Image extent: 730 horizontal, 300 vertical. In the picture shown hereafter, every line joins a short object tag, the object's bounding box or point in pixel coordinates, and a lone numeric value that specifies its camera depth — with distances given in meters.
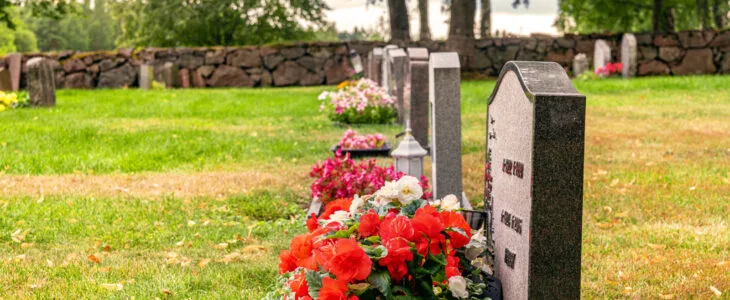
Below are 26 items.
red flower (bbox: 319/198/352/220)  3.96
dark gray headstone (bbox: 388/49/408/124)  11.82
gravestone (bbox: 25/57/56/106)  15.52
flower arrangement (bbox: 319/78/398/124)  13.00
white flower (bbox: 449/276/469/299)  3.25
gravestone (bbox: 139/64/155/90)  22.59
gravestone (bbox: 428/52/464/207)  5.86
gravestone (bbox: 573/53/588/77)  24.17
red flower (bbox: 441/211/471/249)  3.51
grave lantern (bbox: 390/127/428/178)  6.35
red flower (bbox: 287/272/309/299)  3.28
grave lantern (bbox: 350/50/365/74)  18.17
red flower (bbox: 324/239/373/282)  3.05
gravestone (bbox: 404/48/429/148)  9.64
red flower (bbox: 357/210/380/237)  3.42
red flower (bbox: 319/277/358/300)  3.07
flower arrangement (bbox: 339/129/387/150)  9.79
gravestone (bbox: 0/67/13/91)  20.22
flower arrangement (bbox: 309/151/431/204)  6.56
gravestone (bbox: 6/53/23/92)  21.97
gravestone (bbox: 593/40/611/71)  23.91
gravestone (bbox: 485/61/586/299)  2.99
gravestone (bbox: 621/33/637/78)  23.70
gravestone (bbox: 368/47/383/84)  14.84
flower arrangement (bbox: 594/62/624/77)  23.69
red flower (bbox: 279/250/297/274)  3.62
